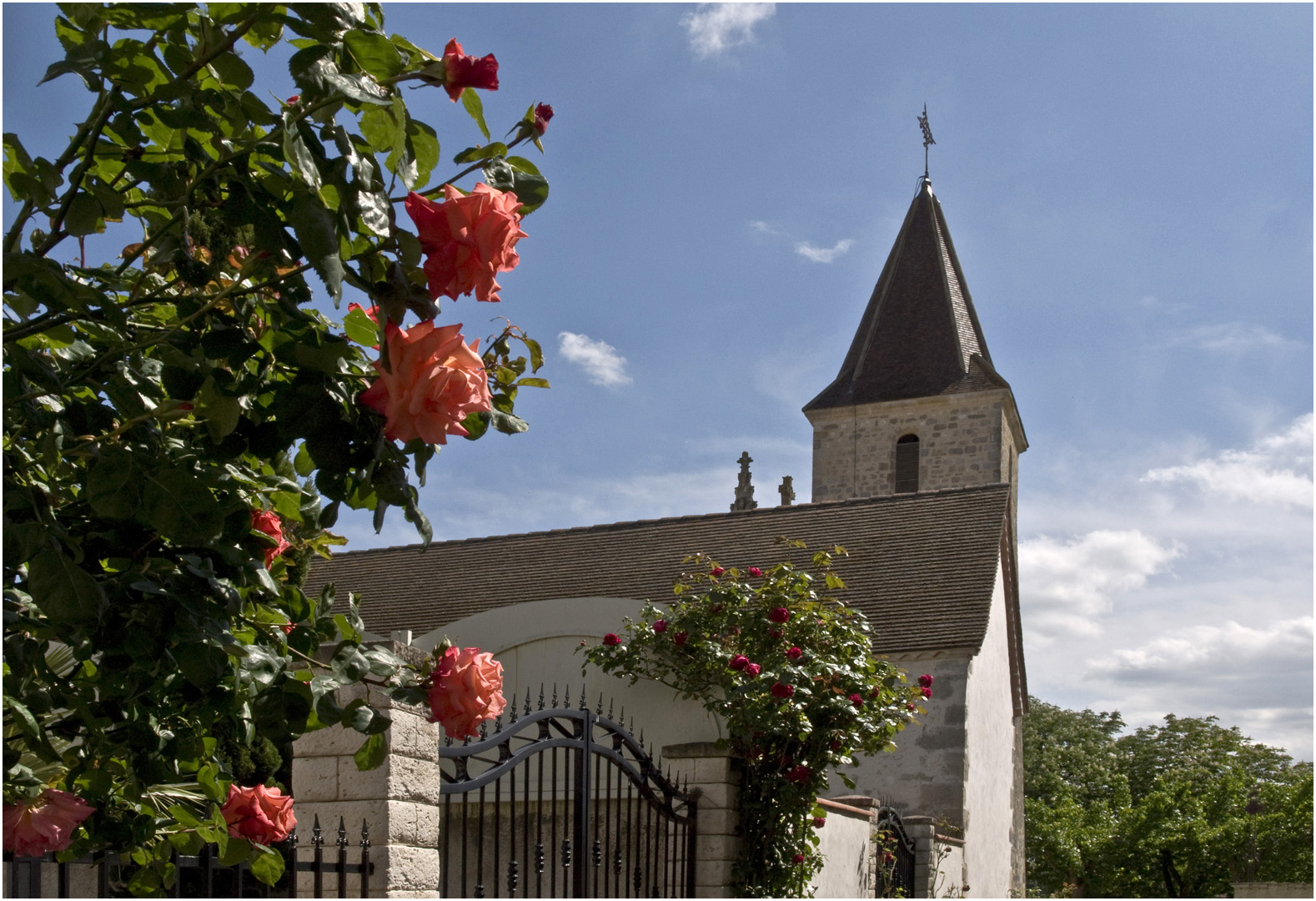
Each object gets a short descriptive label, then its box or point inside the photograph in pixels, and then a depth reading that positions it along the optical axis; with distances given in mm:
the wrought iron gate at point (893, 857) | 9570
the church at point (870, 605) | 10203
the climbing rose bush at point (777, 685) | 6762
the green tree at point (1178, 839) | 23562
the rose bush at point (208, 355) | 1605
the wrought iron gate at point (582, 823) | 4770
